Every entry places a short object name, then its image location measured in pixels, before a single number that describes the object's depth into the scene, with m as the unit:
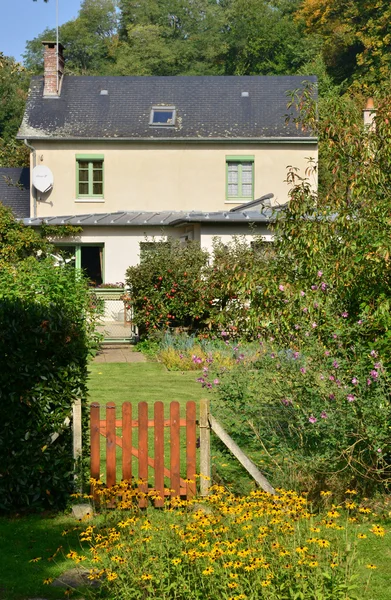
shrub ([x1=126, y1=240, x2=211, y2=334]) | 19.98
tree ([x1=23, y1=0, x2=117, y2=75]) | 72.50
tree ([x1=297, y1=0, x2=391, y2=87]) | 49.22
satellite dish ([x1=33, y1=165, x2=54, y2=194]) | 31.36
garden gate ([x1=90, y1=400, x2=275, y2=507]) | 7.46
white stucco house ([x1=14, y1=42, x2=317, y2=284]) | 32.06
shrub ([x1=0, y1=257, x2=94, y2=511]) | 7.55
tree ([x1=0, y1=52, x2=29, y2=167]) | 57.16
